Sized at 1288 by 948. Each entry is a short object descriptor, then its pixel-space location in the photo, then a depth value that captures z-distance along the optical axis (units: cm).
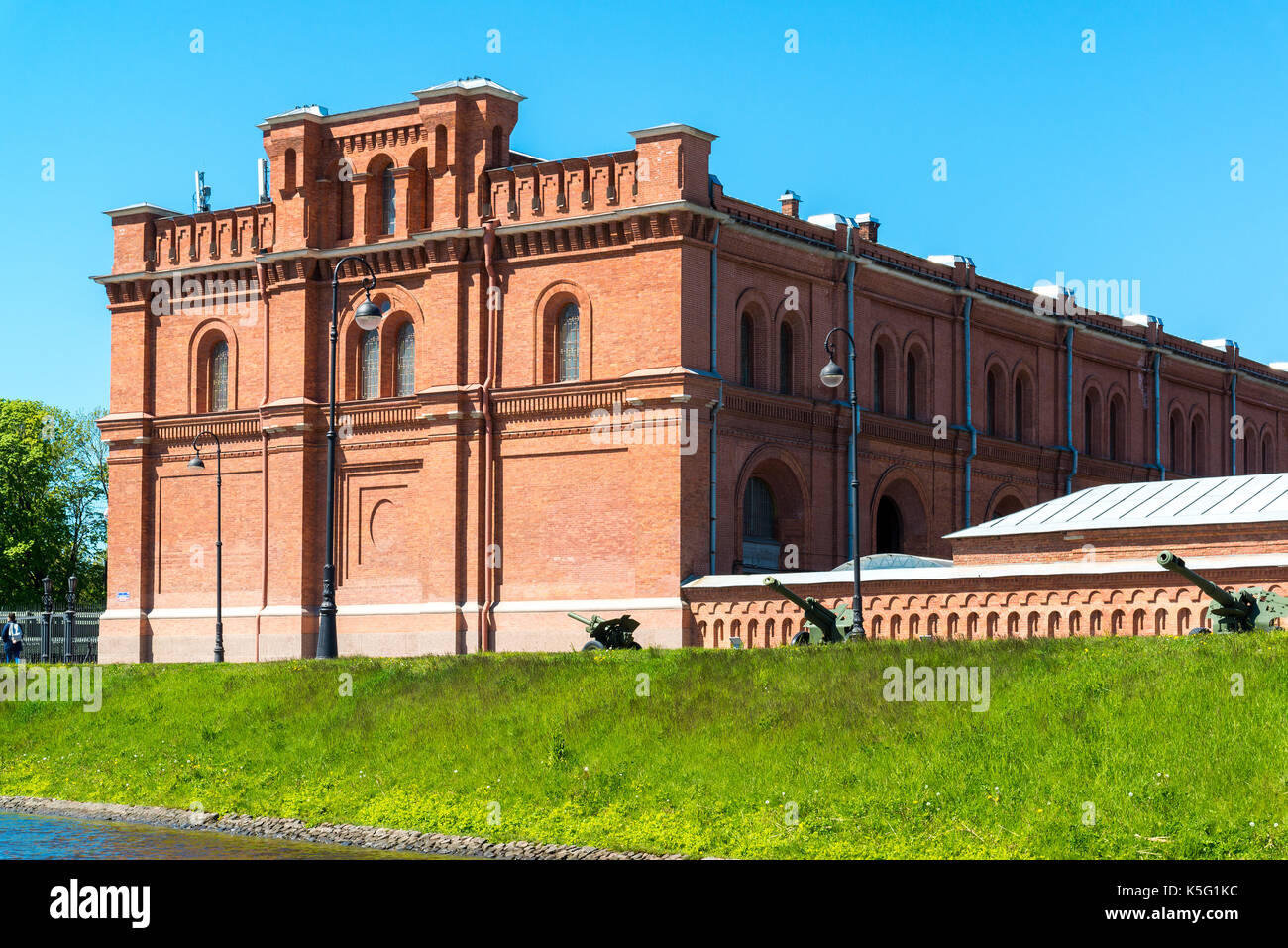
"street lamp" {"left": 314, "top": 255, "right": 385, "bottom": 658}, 3203
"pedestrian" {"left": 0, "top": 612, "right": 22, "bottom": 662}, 4403
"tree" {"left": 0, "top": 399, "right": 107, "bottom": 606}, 6962
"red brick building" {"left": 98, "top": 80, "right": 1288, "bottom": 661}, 4034
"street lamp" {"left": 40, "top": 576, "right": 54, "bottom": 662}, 5094
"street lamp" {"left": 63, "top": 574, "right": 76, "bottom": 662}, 4981
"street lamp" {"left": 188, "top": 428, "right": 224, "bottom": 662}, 4503
